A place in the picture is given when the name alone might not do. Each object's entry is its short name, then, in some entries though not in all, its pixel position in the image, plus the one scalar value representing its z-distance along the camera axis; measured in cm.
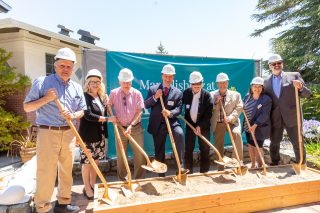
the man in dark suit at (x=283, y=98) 402
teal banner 466
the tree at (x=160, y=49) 4847
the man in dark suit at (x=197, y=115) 410
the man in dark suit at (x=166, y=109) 396
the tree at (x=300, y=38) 1052
